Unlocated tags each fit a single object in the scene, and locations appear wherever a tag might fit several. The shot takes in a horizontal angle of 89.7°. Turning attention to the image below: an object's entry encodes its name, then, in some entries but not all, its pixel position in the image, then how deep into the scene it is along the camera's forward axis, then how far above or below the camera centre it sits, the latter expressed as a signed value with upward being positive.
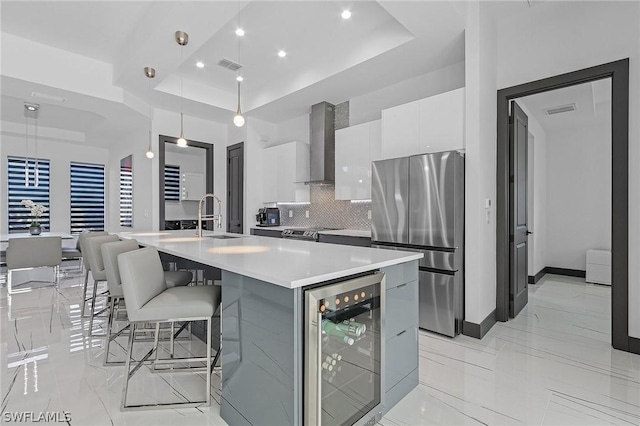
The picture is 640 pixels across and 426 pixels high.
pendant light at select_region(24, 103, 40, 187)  5.34 +1.75
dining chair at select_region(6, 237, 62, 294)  4.77 -0.61
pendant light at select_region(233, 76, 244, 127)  3.13 +0.92
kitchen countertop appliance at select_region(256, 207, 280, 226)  5.85 -0.06
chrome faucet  3.35 -0.08
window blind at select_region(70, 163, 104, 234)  7.72 +0.39
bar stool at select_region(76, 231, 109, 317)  3.55 -0.57
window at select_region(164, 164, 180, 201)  8.38 +0.79
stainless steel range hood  4.97 +1.08
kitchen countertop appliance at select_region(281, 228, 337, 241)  4.49 -0.31
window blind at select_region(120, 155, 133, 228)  6.28 +0.44
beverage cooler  1.43 -0.70
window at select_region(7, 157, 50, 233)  6.86 +0.56
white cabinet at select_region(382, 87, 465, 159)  3.20 +0.93
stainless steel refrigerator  3.00 -0.13
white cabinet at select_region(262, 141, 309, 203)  5.38 +0.71
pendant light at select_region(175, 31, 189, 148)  3.14 +1.74
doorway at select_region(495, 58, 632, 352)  2.67 +0.19
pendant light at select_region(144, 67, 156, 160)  3.92 +1.74
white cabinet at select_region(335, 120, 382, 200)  4.20 +0.75
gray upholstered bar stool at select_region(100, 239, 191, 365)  2.34 -0.44
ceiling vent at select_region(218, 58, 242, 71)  4.18 +1.98
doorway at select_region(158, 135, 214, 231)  5.45 +0.65
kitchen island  1.43 -0.56
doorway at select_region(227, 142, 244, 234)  6.04 +0.49
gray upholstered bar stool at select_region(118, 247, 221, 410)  1.82 -0.53
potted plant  5.57 +0.00
